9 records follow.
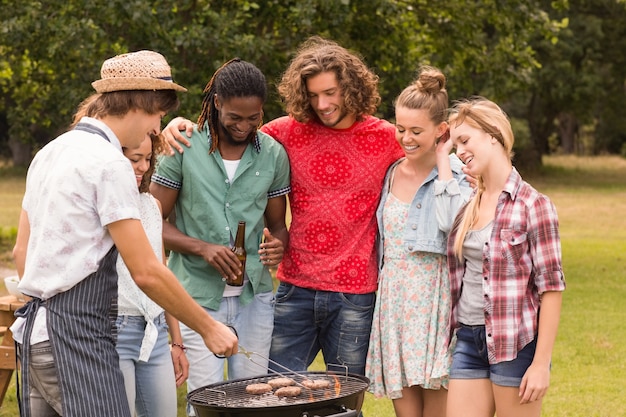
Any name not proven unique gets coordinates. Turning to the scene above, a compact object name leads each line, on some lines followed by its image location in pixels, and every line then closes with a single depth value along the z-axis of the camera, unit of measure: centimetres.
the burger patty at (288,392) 367
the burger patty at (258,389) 375
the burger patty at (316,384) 374
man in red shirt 436
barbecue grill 338
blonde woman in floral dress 422
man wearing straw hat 302
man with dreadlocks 425
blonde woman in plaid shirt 374
